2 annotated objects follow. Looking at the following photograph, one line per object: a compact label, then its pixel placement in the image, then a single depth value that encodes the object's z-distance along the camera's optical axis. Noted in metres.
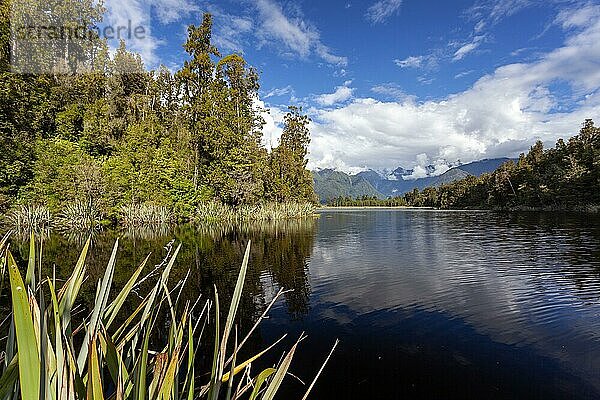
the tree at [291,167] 49.09
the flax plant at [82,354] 0.79
